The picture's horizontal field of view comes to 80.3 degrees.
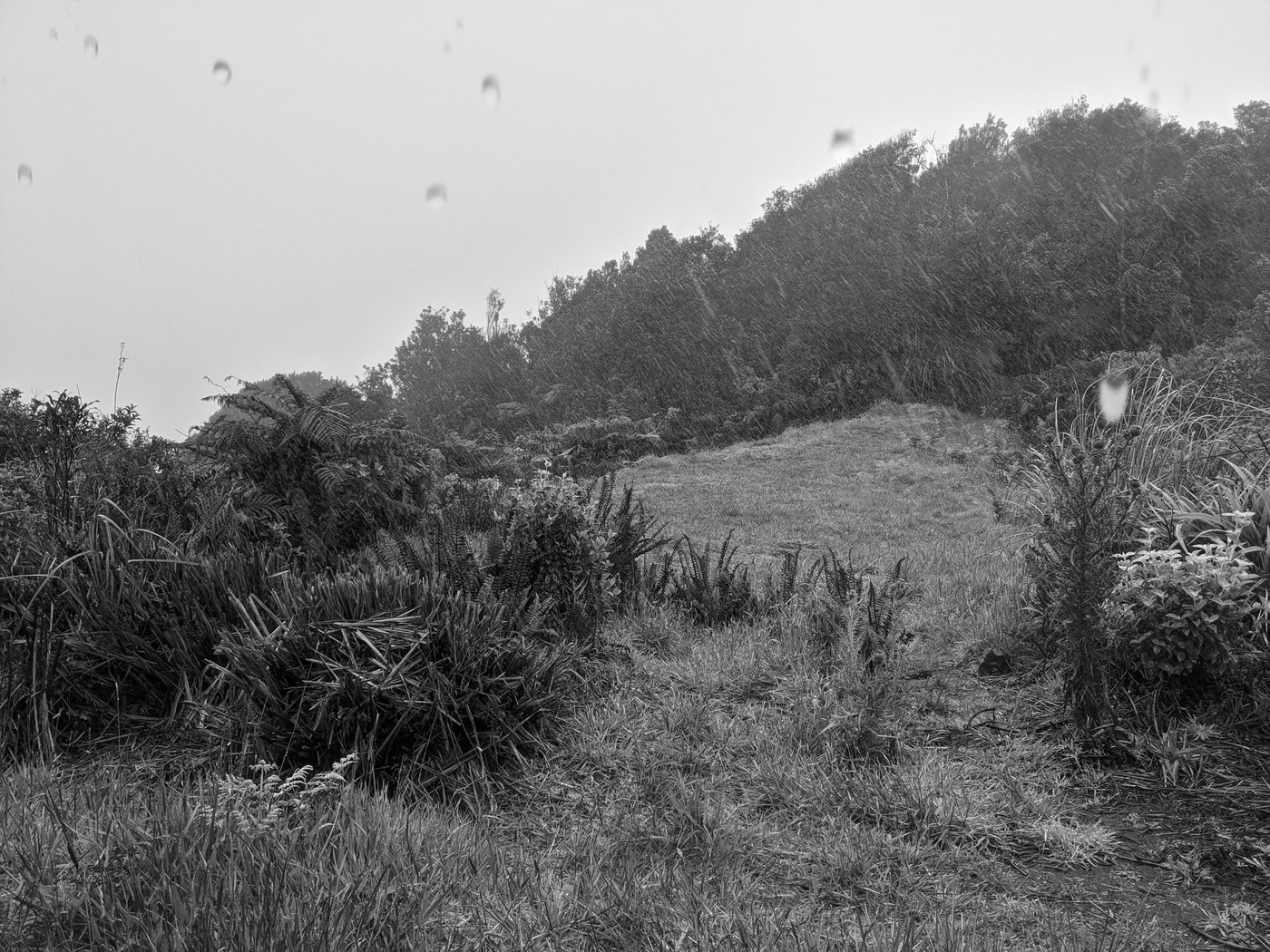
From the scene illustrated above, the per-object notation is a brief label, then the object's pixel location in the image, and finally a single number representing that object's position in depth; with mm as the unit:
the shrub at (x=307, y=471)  4133
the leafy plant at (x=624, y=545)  4586
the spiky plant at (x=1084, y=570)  2834
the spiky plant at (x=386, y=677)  2605
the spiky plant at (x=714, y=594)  4543
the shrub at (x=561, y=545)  4125
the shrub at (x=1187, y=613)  2803
